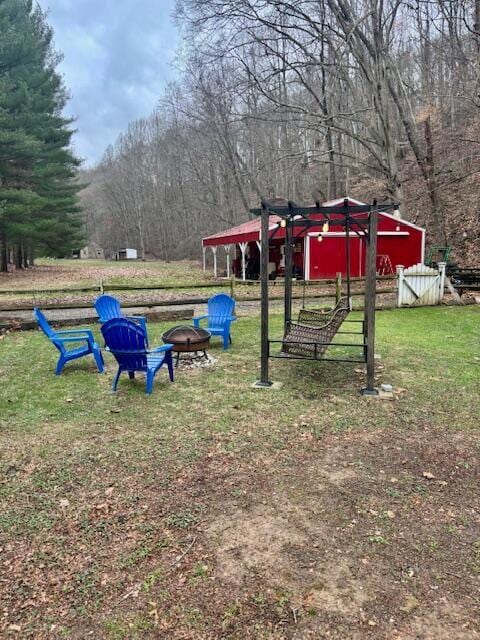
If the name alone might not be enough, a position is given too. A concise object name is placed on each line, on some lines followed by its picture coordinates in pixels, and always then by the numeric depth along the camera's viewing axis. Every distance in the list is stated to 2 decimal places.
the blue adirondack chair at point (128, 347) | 4.68
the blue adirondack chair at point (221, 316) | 7.04
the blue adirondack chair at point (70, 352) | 5.65
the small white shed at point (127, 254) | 52.47
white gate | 11.48
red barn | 17.66
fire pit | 5.70
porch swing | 4.75
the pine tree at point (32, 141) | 19.14
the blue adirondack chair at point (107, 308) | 7.41
